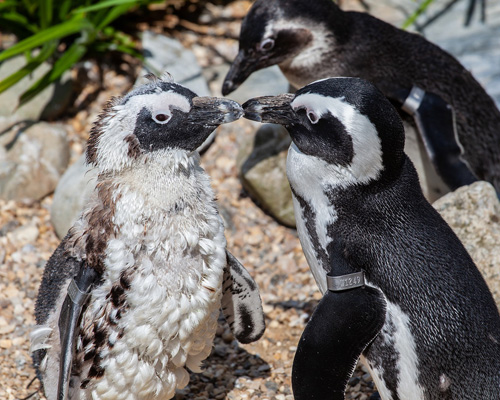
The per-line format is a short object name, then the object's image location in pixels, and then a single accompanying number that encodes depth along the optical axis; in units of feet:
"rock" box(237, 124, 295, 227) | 22.56
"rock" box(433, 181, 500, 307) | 16.62
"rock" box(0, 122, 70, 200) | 23.22
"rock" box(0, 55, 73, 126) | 24.86
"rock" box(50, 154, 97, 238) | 21.21
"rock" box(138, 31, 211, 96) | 25.84
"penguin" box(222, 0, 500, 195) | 20.33
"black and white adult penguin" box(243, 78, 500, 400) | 13.00
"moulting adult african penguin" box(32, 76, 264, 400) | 13.28
